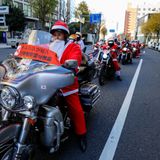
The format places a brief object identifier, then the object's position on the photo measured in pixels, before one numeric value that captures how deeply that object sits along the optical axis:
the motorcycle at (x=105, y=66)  8.34
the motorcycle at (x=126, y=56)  15.16
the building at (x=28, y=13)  56.89
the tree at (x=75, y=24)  64.53
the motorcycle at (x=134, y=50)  20.39
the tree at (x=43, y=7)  44.69
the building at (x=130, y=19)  163.48
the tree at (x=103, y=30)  87.46
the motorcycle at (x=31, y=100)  2.43
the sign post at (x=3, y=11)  35.17
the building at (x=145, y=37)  78.16
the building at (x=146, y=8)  130.76
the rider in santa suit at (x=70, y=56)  3.41
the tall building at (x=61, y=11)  61.69
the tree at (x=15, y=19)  45.44
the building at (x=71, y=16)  68.19
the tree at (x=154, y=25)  60.14
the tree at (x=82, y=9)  61.41
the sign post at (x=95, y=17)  36.66
